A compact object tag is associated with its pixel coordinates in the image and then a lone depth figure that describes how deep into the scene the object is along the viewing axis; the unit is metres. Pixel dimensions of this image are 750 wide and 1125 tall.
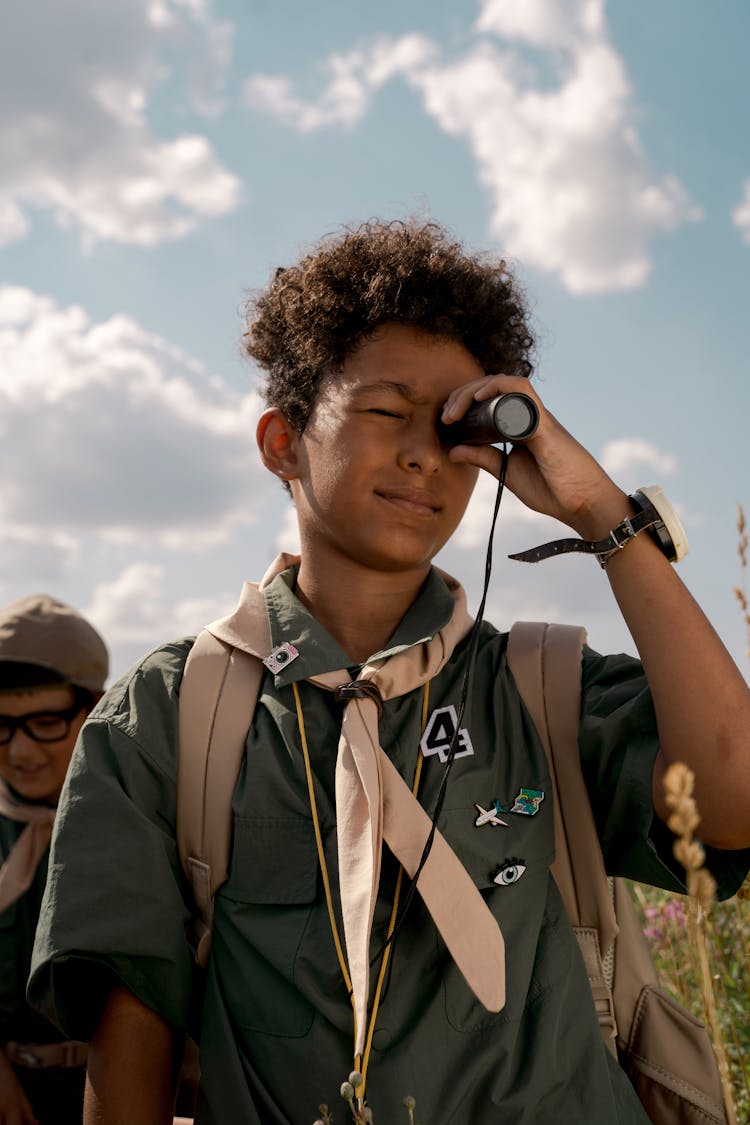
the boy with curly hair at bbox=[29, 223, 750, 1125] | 2.31
